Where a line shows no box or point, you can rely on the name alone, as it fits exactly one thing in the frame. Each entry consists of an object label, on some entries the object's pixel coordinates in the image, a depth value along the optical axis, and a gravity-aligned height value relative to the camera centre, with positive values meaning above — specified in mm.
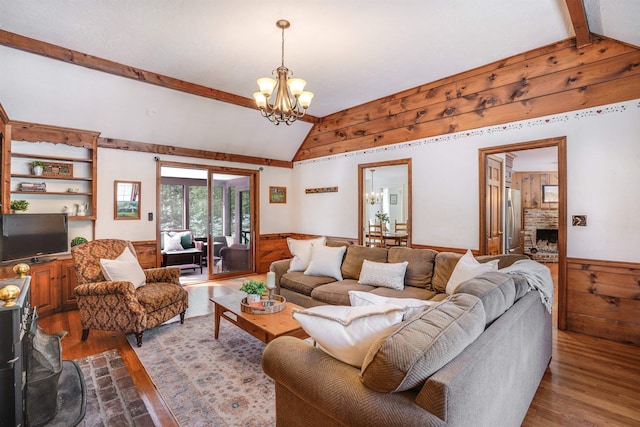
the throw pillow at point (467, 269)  2777 -478
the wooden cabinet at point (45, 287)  3680 -848
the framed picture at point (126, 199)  4887 +263
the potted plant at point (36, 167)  4090 +635
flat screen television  3488 -220
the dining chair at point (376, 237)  7316 -517
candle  3129 -643
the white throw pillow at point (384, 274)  3383 -643
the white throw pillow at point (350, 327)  1279 -466
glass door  6461 -160
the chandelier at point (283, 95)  3012 +1198
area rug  2059 -1260
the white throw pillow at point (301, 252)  4199 -498
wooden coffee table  2475 -874
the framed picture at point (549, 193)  8250 +558
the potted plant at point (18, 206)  3896 +130
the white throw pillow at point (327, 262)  3943 -589
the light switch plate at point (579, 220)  3314 -60
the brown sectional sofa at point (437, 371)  1029 -608
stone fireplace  7879 -496
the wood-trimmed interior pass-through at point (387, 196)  9102 +597
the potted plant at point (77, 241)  4332 -336
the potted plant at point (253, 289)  2943 -682
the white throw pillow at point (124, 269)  3188 -549
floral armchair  3014 -824
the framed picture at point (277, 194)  6699 +449
